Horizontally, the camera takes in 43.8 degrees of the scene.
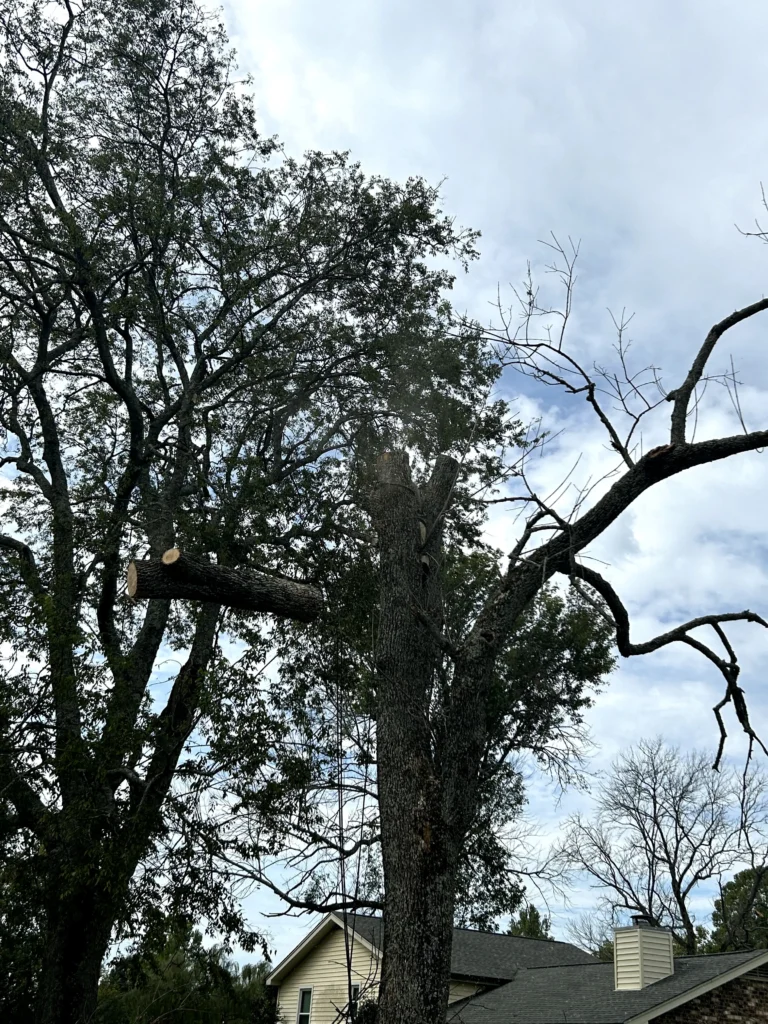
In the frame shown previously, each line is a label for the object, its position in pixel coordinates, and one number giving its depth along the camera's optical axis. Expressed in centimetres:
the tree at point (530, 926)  3425
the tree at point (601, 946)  3264
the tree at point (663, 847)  2858
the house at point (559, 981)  1456
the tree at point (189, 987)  1050
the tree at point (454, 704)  664
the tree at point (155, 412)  1005
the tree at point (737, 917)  2931
